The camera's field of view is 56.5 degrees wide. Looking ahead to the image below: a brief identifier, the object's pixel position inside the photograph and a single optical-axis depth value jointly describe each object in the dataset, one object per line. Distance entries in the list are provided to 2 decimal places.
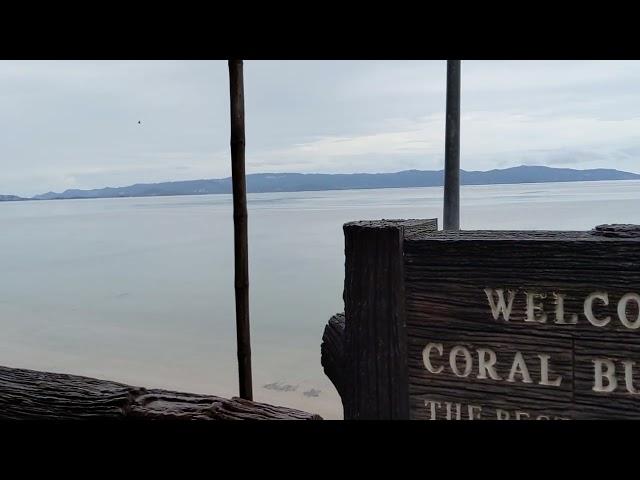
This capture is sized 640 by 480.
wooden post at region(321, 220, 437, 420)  1.46
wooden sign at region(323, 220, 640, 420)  1.31
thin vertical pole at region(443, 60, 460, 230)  3.16
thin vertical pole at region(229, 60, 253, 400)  2.79
